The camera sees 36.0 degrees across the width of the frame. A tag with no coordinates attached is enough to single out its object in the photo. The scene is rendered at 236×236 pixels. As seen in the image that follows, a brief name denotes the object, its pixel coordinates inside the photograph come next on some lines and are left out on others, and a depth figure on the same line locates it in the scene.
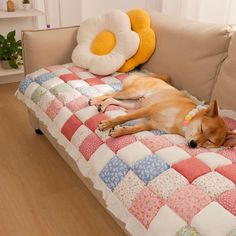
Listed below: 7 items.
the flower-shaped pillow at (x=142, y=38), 2.39
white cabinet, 3.32
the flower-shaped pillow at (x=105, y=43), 2.37
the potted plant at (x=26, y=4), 3.39
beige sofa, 1.92
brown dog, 1.59
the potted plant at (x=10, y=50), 3.31
